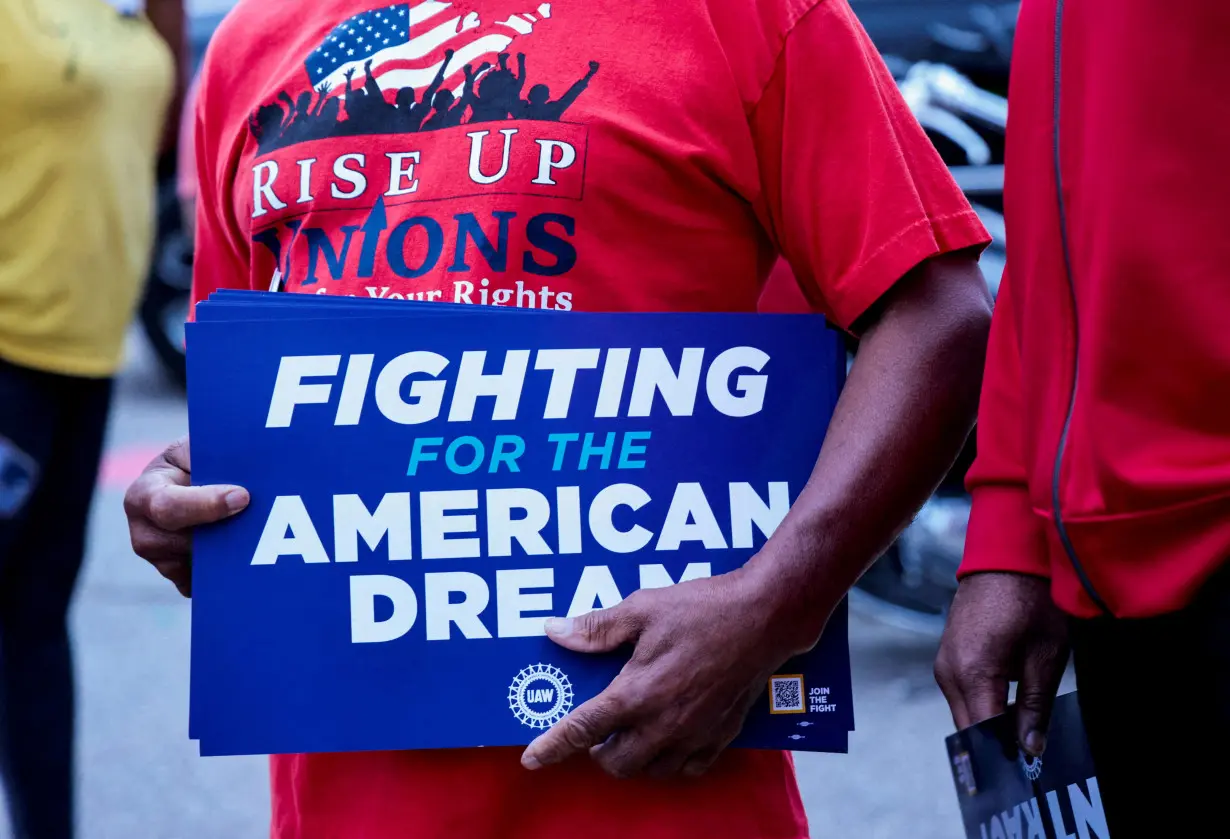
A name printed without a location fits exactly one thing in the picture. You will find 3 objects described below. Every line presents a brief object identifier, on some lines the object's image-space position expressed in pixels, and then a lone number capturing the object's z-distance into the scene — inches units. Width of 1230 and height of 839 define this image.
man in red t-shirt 88.9
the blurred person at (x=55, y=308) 125.4
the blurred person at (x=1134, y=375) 83.0
